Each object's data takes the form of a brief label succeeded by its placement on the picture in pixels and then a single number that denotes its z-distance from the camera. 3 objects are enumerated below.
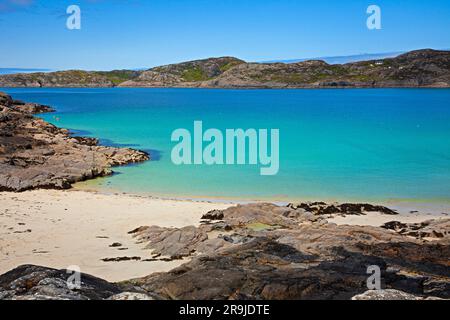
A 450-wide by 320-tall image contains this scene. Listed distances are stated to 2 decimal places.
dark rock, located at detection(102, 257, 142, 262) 15.93
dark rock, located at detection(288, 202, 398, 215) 24.10
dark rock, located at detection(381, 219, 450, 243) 18.02
